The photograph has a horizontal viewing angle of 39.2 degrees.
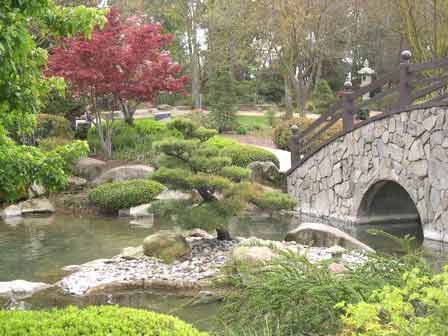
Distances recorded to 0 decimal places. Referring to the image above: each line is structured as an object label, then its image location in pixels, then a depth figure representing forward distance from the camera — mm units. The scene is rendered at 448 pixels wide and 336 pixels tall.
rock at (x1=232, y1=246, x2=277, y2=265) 7996
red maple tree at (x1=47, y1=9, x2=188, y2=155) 15883
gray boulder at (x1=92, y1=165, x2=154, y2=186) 15508
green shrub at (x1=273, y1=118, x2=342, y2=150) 19016
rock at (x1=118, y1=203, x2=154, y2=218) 13734
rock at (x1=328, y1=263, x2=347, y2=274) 7605
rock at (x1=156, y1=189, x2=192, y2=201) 14281
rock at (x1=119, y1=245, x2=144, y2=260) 9438
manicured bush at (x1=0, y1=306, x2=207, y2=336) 3676
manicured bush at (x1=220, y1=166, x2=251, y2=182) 9578
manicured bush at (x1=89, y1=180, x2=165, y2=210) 13898
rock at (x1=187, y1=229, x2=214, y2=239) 10834
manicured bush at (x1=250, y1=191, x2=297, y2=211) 9719
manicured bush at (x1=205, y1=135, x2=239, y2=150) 17903
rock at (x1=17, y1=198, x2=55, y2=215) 14266
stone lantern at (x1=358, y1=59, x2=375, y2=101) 24078
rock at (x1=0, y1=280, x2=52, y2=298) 7869
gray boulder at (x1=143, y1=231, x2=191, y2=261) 9148
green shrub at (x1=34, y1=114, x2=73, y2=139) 17350
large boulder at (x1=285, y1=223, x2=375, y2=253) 10109
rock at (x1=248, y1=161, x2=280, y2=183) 15727
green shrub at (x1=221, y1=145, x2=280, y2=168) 16422
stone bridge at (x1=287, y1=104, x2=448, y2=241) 10461
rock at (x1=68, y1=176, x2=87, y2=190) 15664
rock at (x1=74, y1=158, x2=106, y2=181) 16219
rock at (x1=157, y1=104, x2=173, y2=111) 31031
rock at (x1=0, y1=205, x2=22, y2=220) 13900
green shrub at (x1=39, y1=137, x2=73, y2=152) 16281
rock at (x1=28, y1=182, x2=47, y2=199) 14836
